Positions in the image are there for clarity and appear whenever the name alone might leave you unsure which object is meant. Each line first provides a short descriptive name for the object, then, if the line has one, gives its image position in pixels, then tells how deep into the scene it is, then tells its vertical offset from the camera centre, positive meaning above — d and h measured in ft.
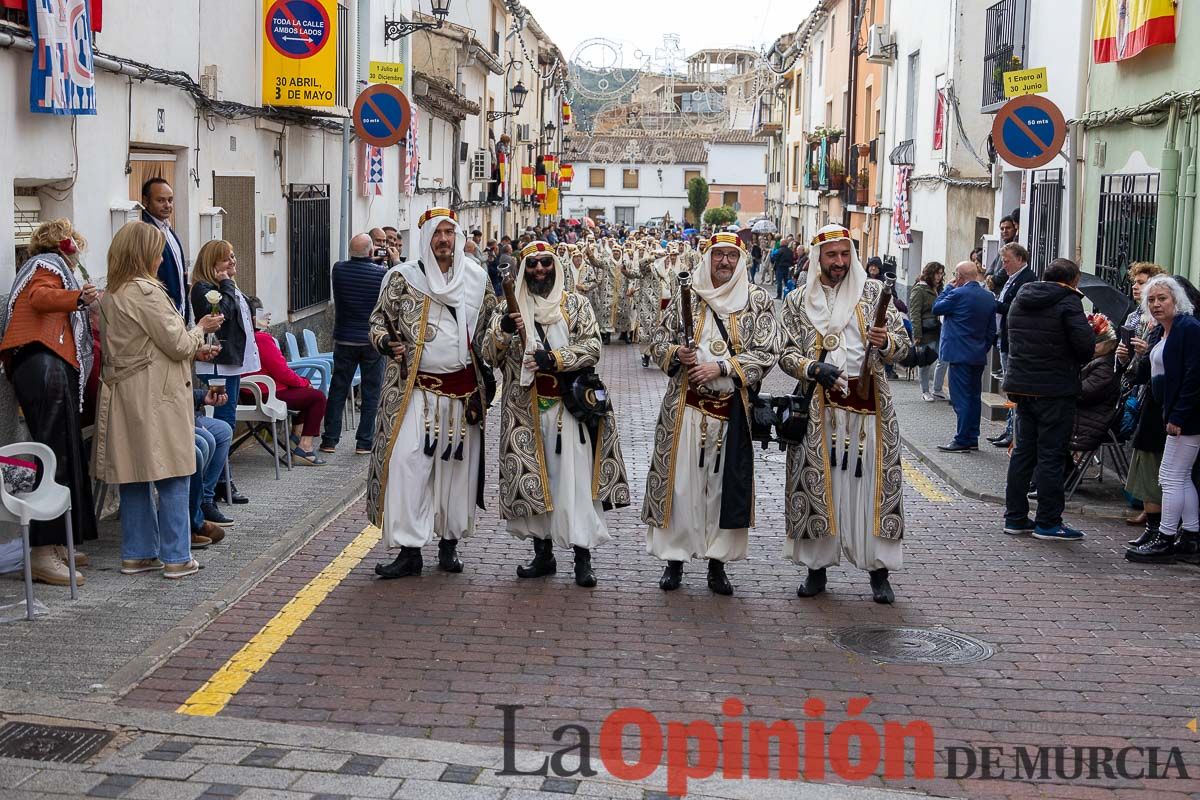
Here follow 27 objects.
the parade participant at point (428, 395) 27.17 -2.82
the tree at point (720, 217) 221.05 +4.53
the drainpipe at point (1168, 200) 43.16 +1.60
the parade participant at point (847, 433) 26.66 -3.31
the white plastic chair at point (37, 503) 23.08 -4.29
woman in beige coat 25.84 -2.35
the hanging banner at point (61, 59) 29.50 +3.61
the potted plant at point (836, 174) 126.52 +6.46
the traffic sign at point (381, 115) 52.08 +4.43
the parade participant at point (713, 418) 26.61 -3.10
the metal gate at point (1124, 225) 45.88 +0.93
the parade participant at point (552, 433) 27.02 -3.48
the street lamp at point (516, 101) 137.49 +14.24
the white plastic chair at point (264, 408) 37.74 -4.32
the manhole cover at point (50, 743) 17.78 -6.21
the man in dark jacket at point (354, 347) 41.93 -3.01
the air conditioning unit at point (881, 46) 97.86 +13.50
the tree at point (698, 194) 290.56 +10.20
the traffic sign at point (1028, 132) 42.50 +3.44
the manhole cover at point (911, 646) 23.34 -6.39
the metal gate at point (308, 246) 58.13 -0.27
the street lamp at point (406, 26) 70.90 +10.56
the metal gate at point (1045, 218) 58.03 +1.39
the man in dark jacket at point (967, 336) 47.14 -2.72
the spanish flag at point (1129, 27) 43.39 +7.01
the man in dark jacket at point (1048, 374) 32.91 -2.70
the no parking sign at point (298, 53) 50.44 +6.40
